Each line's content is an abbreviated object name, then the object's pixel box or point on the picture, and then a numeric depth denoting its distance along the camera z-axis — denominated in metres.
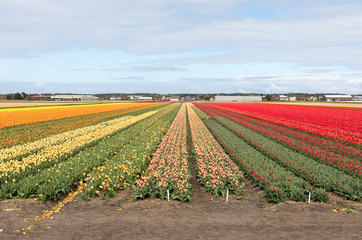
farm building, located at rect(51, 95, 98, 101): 197.43
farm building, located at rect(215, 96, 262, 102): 192.06
